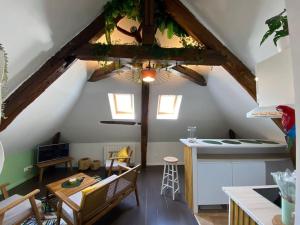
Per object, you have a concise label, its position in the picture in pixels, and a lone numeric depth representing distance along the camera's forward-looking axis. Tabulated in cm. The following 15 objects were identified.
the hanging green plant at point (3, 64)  111
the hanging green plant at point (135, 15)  197
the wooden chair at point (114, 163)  398
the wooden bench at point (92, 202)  207
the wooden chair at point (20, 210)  201
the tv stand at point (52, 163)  398
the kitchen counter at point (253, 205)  110
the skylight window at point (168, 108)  443
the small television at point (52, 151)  418
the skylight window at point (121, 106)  433
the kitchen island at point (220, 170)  281
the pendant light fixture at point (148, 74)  244
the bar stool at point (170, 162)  328
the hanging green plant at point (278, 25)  89
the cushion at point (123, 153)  446
